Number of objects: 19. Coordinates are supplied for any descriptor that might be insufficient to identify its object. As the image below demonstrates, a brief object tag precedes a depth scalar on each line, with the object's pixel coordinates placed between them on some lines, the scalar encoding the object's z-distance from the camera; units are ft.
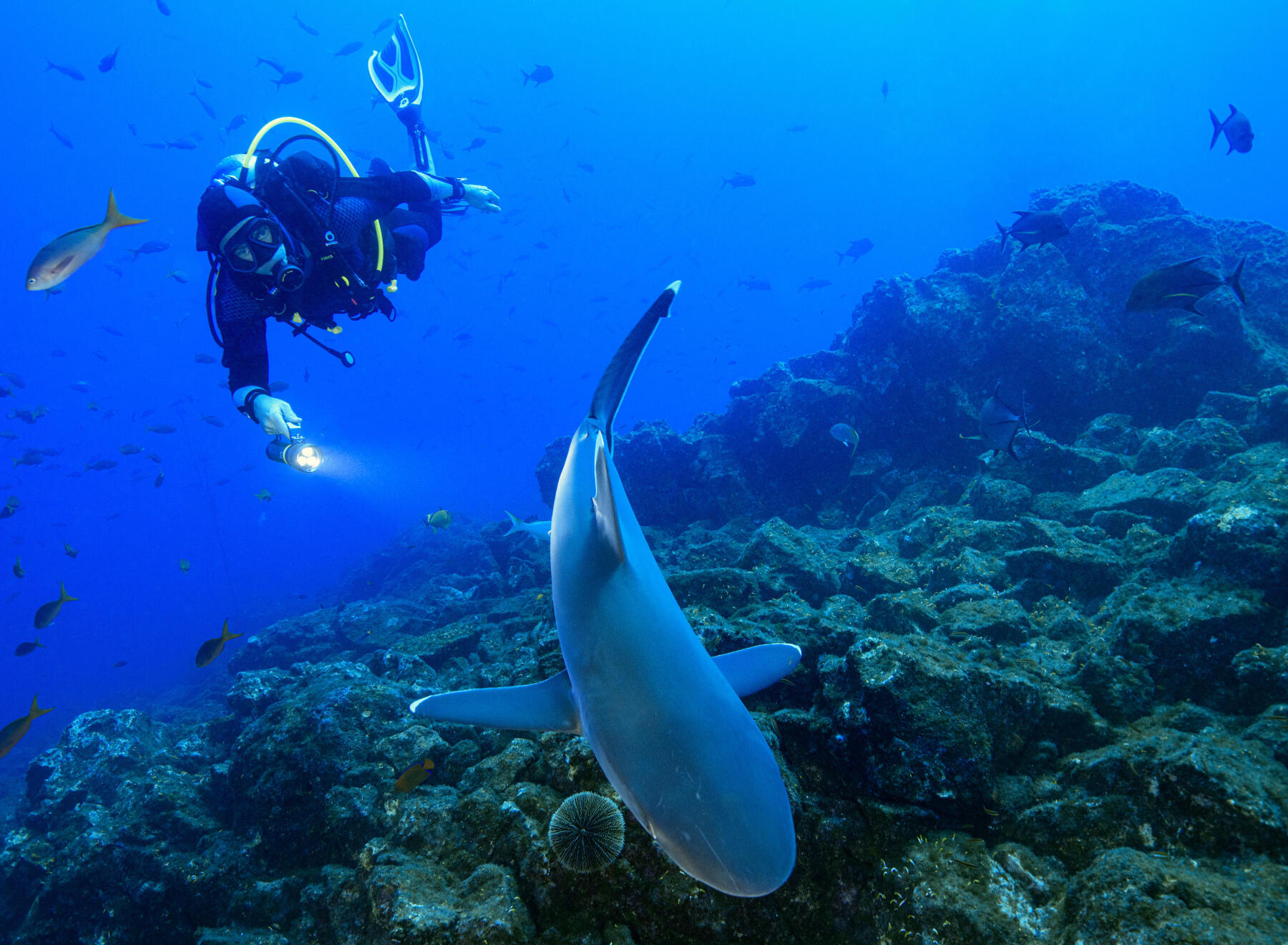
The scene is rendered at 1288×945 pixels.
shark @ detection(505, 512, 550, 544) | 24.29
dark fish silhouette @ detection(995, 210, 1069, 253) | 24.48
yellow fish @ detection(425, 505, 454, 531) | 36.65
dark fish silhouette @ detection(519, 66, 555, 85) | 74.28
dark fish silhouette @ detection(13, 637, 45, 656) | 29.04
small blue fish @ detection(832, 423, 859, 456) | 31.04
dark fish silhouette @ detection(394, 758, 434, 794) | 13.33
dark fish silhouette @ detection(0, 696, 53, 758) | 18.52
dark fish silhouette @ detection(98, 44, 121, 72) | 59.43
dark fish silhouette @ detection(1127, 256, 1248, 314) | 18.33
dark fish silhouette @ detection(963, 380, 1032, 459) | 20.35
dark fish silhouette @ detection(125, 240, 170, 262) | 56.30
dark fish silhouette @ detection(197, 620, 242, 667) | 22.16
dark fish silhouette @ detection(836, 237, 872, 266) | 80.09
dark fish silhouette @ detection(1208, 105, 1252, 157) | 24.25
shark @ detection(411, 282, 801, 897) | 4.85
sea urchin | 8.87
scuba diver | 14.46
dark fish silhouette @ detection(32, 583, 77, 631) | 28.60
